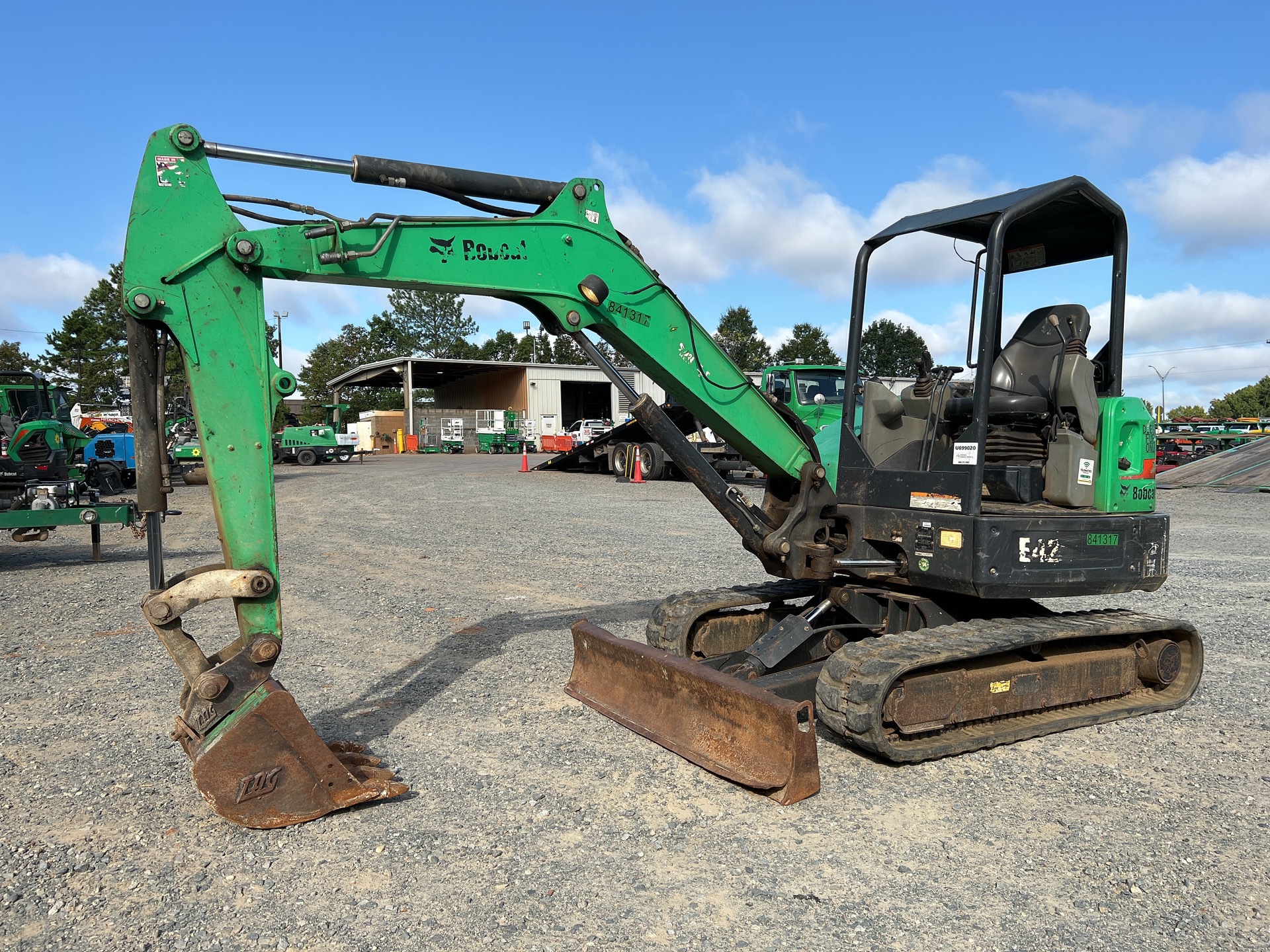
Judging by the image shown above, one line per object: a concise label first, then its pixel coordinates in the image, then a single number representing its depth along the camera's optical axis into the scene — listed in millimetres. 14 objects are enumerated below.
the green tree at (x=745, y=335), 84125
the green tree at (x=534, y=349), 97312
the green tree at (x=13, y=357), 72938
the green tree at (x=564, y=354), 95188
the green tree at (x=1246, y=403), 109125
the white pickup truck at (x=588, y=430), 43000
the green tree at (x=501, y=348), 99750
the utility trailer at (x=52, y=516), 10805
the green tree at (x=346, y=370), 81688
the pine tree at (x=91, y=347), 59500
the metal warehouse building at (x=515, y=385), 53594
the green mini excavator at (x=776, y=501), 4094
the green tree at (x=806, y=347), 82375
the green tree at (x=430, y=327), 96062
